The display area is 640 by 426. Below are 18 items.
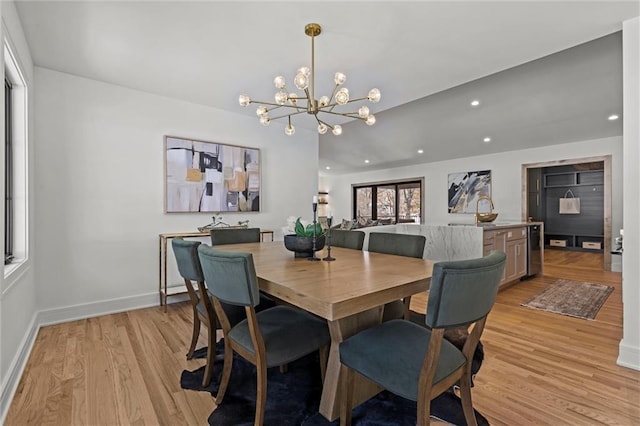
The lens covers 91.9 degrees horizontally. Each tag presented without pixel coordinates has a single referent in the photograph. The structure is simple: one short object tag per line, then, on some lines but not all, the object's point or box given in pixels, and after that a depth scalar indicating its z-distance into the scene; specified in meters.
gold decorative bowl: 4.52
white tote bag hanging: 8.03
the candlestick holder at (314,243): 2.18
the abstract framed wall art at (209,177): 3.60
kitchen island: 3.95
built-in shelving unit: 7.73
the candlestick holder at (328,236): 2.13
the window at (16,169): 2.38
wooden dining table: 1.28
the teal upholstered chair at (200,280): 1.94
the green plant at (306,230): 2.24
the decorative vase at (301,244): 2.19
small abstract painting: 7.11
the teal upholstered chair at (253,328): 1.42
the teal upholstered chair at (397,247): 2.26
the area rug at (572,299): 3.31
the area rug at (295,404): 1.59
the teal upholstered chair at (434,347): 1.14
